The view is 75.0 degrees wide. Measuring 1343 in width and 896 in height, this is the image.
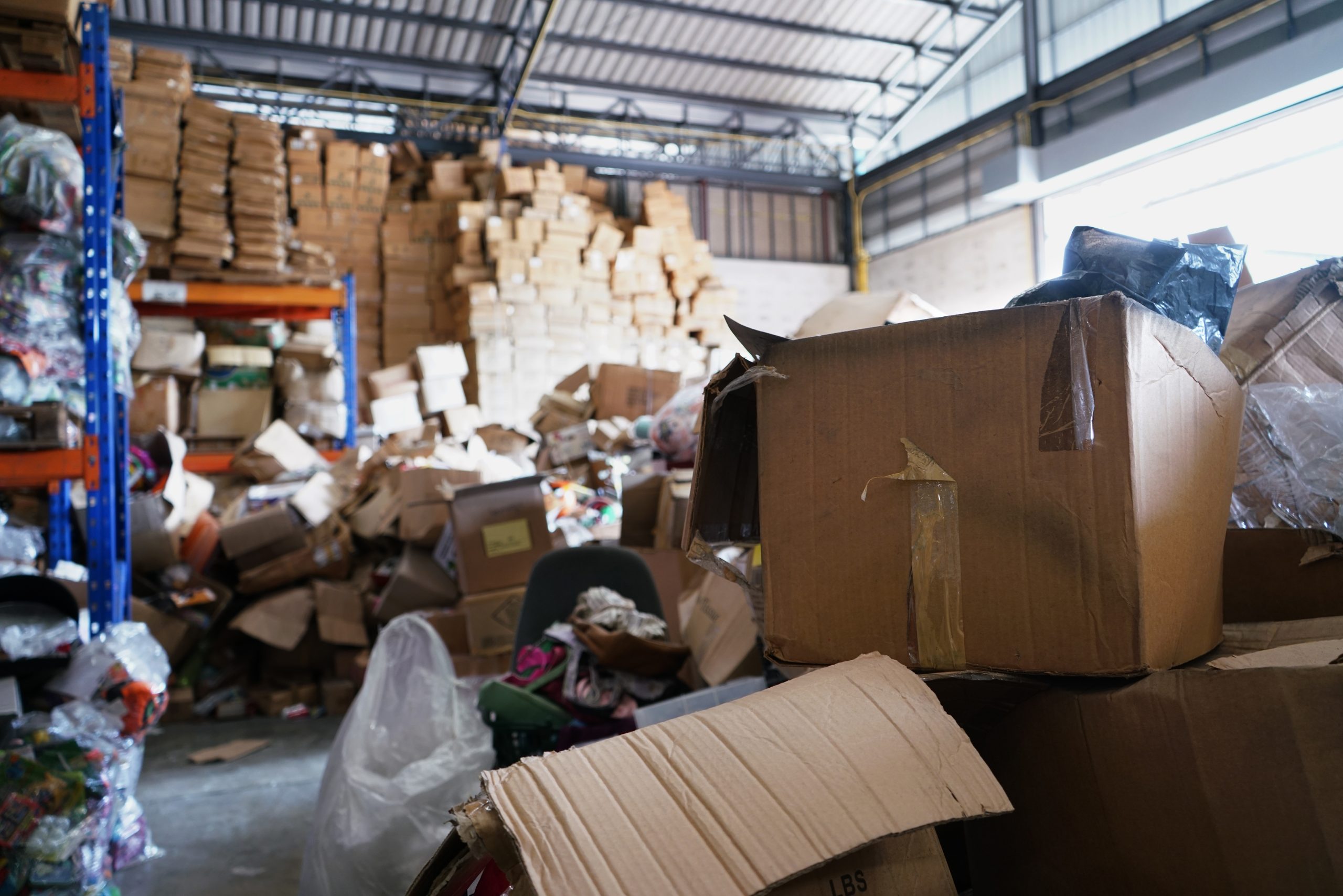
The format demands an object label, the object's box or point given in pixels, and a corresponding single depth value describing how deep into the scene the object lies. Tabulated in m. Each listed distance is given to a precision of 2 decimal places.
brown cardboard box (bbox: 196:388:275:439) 5.85
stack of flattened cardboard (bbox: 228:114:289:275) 5.77
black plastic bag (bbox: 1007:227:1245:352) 1.02
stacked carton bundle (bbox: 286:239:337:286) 5.60
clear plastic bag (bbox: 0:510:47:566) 2.57
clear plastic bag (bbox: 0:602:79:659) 2.06
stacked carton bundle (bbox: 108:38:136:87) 6.02
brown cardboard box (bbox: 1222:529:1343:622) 1.18
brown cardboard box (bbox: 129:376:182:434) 5.45
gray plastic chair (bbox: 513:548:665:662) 2.28
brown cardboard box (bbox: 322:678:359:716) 4.21
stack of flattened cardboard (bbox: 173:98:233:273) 5.59
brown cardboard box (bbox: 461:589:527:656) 3.23
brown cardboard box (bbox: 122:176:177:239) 5.85
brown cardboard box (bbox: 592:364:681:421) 5.81
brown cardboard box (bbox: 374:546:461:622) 3.97
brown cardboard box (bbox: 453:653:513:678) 3.21
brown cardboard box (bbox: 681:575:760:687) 2.04
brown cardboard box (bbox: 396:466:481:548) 3.97
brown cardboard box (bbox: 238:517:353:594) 4.32
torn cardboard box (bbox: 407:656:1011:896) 0.64
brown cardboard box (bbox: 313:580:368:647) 4.23
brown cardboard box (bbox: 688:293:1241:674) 0.89
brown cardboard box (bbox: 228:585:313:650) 4.21
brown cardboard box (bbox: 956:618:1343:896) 0.80
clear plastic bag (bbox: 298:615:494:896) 1.82
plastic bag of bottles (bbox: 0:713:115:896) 1.96
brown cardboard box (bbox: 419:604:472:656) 3.43
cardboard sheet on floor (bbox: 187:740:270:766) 3.47
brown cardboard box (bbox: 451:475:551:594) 3.21
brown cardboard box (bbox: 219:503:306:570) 4.28
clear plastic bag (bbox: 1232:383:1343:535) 1.18
